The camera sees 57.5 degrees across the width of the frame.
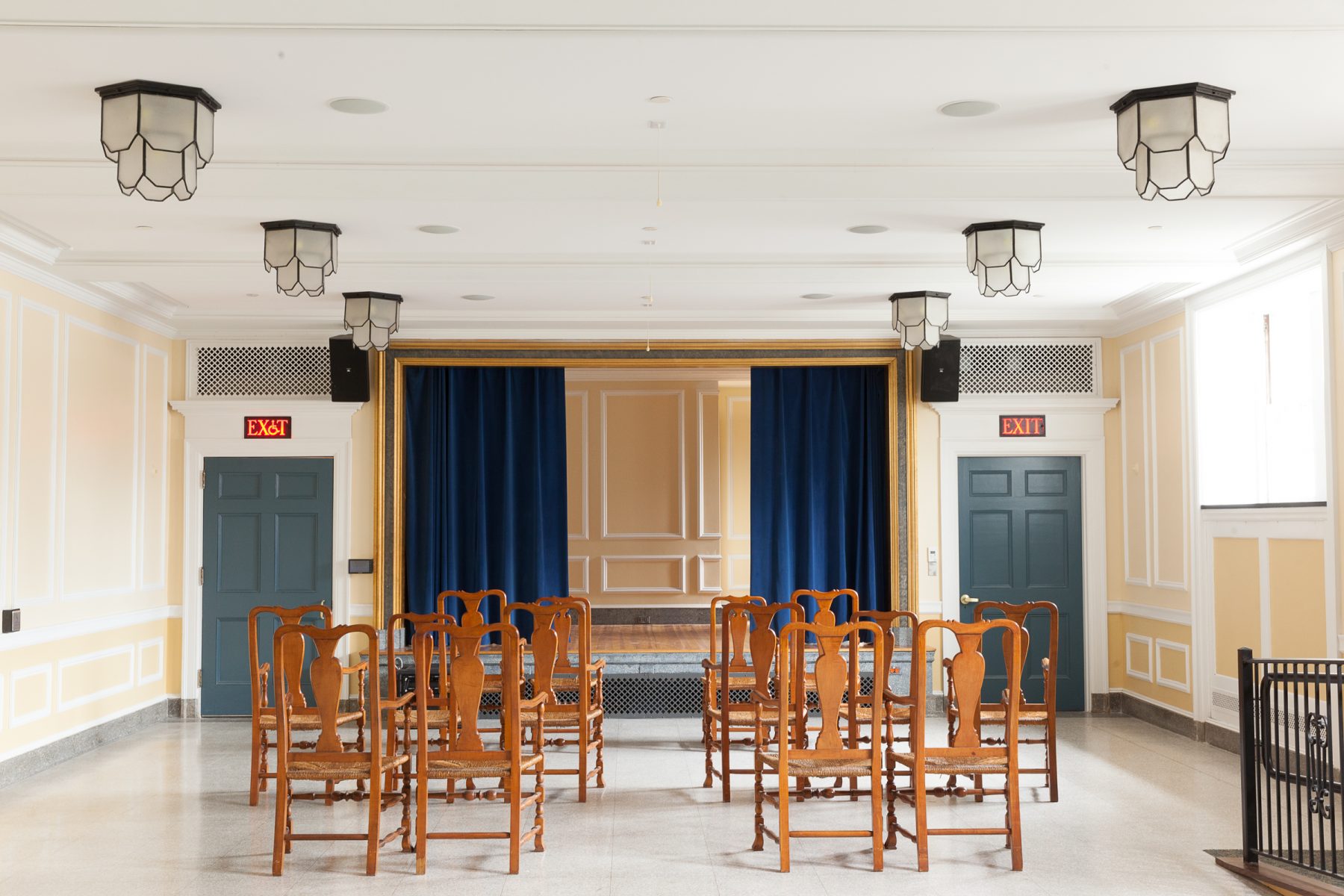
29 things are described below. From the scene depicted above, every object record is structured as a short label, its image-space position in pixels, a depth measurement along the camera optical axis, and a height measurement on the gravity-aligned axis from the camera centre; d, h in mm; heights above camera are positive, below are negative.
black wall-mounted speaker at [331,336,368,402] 9250 +1053
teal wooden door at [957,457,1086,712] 9352 -242
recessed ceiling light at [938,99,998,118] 4363 +1444
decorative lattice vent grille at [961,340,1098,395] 9383 +1077
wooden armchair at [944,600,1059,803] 5996 -1030
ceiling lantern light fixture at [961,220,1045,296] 6035 +1277
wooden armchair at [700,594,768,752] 6828 -874
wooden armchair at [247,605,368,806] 5805 -961
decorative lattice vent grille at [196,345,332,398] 9281 +1090
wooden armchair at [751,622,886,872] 4840 -967
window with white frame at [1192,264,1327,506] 6953 +684
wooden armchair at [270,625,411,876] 4914 -986
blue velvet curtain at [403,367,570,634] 9445 +238
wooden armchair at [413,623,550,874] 4871 -912
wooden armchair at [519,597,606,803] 6273 -1022
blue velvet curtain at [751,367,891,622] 9641 +214
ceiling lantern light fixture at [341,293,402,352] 7977 +1292
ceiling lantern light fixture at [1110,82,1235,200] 4098 +1255
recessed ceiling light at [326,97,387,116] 4312 +1453
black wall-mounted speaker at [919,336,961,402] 9320 +1068
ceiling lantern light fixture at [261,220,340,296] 5980 +1282
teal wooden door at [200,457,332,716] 9203 -251
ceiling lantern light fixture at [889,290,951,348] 7977 +1262
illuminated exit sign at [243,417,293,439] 9258 +652
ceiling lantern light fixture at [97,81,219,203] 4020 +1254
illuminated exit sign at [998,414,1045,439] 9344 +633
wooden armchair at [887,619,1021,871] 4918 -964
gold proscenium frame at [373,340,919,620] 9398 +1176
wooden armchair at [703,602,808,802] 5918 -906
